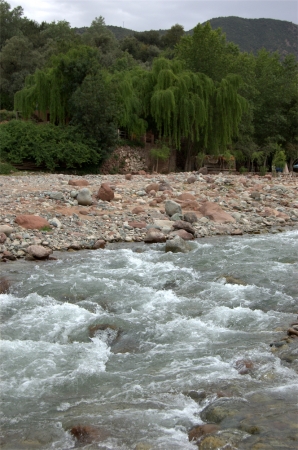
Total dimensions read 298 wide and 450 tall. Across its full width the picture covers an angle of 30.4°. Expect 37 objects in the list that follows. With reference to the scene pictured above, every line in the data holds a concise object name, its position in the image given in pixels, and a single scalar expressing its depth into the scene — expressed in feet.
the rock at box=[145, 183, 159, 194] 59.62
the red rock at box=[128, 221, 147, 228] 46.60
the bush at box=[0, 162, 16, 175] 77.66
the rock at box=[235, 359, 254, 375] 20.23
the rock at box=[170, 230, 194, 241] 44.34
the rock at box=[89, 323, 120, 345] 24.04
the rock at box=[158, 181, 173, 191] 61.00
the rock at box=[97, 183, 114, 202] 53.01
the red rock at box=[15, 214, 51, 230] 42.34
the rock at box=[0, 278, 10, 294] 29.89
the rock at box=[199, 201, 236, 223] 51.24
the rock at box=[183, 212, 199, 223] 49.01
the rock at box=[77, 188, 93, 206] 50.33
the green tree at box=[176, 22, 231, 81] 107.65
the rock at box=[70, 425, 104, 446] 15.87
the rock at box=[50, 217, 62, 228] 43.61
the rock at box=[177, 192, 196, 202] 56.44
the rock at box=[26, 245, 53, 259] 36.86
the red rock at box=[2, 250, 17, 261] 36.62
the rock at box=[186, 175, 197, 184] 68.49
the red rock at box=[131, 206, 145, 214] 50.11
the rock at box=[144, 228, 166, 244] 42.93
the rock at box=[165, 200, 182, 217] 50.47
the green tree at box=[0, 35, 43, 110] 132.46
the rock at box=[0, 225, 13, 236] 40.06
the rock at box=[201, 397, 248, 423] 16.90
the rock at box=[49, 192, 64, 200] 50.35
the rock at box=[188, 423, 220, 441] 15.98
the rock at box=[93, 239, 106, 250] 40.96
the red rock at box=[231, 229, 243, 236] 48.39
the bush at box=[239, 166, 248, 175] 108.10
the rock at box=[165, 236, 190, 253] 40.14
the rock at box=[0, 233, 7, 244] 38.70
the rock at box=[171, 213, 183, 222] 48.83
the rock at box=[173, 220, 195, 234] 45.98
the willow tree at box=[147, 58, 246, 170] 94.32
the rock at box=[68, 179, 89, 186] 59.16
